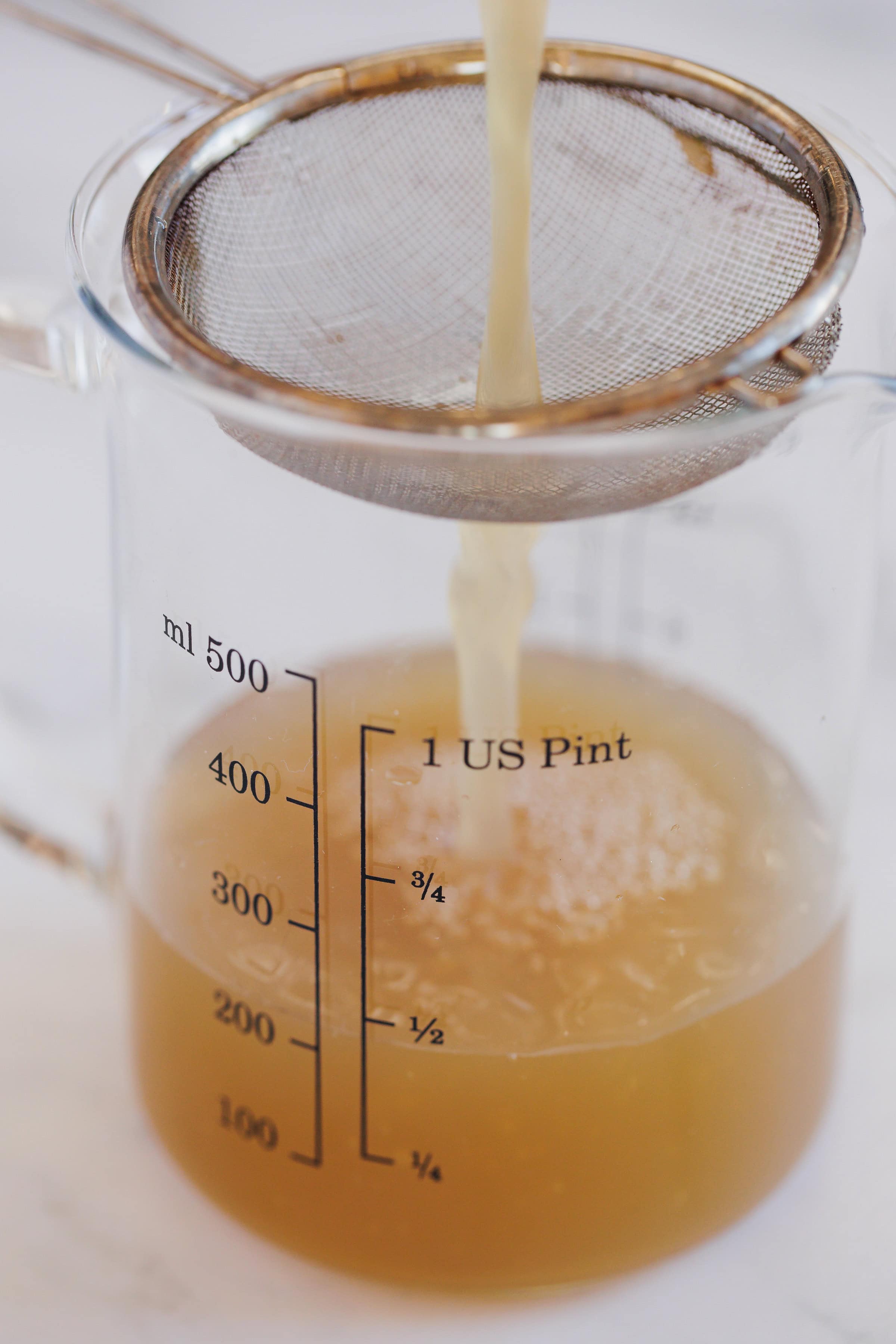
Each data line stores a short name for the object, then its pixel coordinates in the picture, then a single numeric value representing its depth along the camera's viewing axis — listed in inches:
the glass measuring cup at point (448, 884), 16.3
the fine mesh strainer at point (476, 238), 16.6
